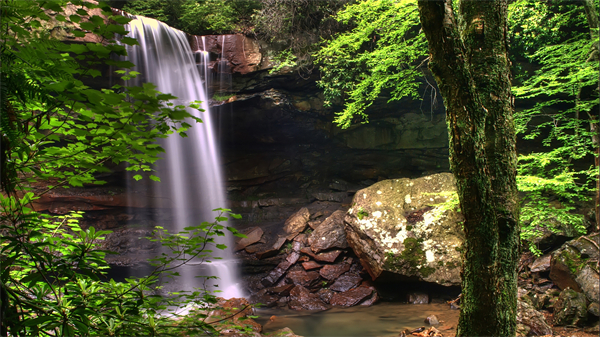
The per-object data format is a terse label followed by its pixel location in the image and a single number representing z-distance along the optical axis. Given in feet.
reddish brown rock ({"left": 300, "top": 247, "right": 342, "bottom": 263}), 24.04
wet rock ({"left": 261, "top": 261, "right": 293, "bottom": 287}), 24.30
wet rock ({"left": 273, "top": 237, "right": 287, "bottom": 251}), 26.91
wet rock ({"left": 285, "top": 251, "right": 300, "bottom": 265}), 25.37
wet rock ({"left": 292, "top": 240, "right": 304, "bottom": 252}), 26.18
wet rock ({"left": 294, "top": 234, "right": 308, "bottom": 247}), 26.61
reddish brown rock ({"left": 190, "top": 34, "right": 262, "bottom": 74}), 26.89
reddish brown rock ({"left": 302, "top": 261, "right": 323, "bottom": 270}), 24.12
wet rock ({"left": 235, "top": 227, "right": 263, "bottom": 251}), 28.02
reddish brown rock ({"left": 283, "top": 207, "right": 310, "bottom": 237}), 28.63
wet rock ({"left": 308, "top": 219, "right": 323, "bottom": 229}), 28.04
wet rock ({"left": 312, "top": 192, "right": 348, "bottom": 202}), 33.35
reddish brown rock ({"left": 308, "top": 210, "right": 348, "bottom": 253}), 24.68
